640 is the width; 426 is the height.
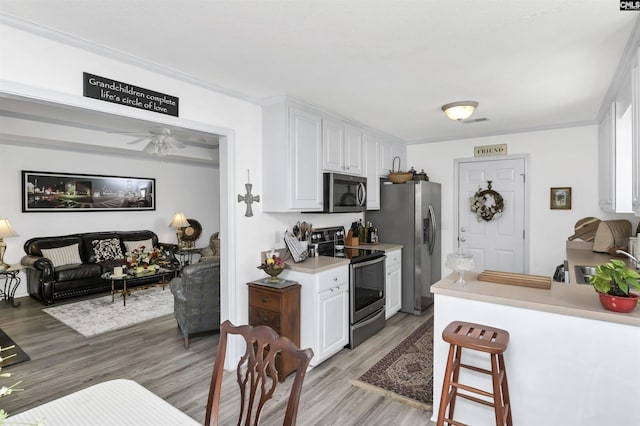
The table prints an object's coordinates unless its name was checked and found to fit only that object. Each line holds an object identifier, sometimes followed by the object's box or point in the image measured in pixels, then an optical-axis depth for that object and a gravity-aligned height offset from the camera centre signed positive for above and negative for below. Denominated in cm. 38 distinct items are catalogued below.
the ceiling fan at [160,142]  423 +89
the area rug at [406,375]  260 -137
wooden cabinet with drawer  287 -84
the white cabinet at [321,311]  304 -89
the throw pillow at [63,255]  536 -67
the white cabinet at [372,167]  435 +57
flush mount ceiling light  328 +97
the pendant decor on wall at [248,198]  311 +12
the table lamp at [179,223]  705 -22
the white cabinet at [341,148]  362 +71
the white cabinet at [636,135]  186 +41
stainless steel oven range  347 -76
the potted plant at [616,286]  168 -38
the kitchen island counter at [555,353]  176 -77
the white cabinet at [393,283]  418 -88
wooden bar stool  175 -82
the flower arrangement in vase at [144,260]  522 -74
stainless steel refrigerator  441 -24
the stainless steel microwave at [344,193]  361 +20
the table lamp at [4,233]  490 -29
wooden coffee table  501 -113
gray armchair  354 -89
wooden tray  222 -46
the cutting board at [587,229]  386 -21
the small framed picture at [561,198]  421 +15
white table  119 -71
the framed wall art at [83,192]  551 +35
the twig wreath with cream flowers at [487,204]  463 +9
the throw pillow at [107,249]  588 -63
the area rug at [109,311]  416 -133
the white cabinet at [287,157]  313 +51
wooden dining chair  120 -58
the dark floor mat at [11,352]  321 -137
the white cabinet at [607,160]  285 +47
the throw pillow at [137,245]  629 -59
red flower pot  171 -45
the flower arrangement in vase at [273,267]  297 -47
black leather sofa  504 -79
